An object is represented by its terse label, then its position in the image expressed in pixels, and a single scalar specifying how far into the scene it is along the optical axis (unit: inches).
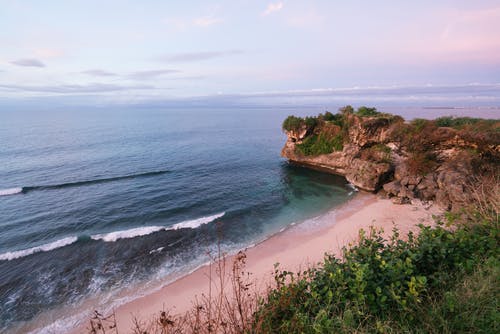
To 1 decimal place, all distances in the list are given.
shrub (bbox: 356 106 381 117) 1045.8
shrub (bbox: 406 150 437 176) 759.7
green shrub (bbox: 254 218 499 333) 139.8
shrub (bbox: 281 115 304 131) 1211.2
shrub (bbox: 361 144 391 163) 887.2
